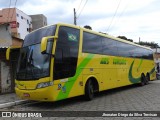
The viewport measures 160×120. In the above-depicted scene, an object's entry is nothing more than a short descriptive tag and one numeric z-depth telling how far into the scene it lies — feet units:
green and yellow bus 19.41
